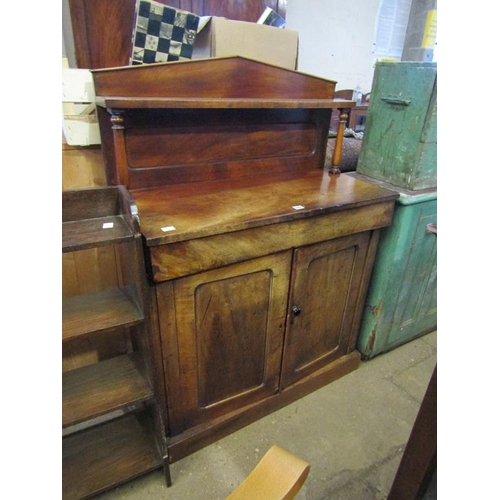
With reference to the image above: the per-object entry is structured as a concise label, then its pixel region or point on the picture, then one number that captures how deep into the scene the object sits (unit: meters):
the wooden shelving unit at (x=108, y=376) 1.03
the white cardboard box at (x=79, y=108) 1.29
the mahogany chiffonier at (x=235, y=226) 1.19
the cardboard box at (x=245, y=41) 1.43
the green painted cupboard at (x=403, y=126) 1.52
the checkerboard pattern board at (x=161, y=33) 1.28
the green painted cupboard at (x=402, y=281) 1.69
